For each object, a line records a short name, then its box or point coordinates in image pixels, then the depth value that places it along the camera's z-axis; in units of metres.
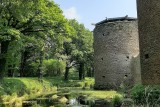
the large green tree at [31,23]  10.51
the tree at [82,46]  22.83
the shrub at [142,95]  5.94
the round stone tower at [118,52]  14.09
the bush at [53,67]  26.20
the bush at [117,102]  7.72
